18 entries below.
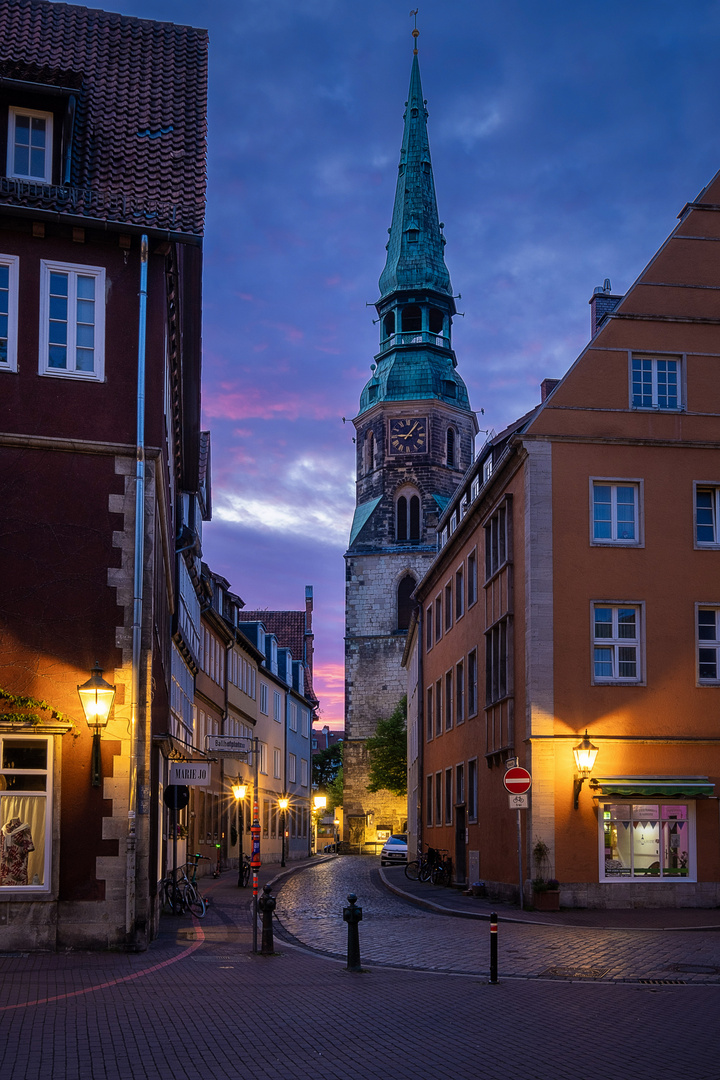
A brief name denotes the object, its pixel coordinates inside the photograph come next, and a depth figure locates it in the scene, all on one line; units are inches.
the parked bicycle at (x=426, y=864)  1509.6
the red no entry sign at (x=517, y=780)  882.8
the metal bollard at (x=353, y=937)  607.8
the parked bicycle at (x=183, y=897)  946.7
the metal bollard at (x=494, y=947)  549.3
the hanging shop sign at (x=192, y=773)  874.1
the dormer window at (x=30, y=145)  715.4
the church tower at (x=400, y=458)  3531.0
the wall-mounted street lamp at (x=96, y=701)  647.8
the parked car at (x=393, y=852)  2260.1
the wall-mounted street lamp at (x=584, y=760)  1001.5
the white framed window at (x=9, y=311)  685.3
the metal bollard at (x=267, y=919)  650.8
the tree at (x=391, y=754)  3289.9
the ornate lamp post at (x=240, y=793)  1273.4
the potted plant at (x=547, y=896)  976.9
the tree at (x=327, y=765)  5201.8
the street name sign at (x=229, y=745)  1177.2
